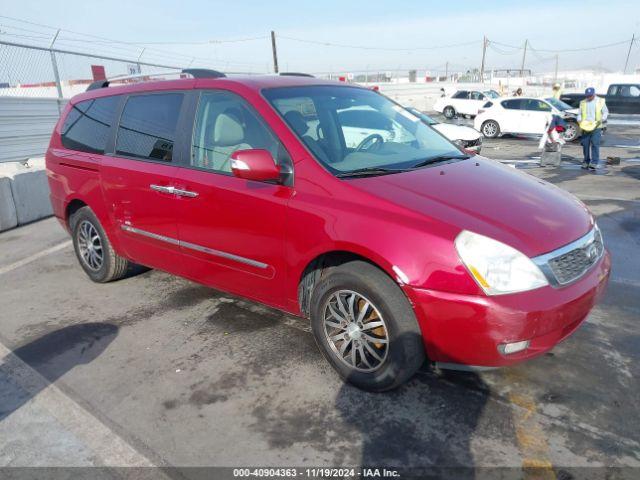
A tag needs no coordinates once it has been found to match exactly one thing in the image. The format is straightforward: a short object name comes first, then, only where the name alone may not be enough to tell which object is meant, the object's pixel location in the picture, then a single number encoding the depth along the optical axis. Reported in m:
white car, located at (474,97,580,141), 17.12
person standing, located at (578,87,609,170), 10.51
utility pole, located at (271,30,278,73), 39.75
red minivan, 2.48
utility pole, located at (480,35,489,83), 59.10
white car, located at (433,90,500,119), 26.81
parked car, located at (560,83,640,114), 22.47
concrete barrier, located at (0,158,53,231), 7.08
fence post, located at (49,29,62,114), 10.91
